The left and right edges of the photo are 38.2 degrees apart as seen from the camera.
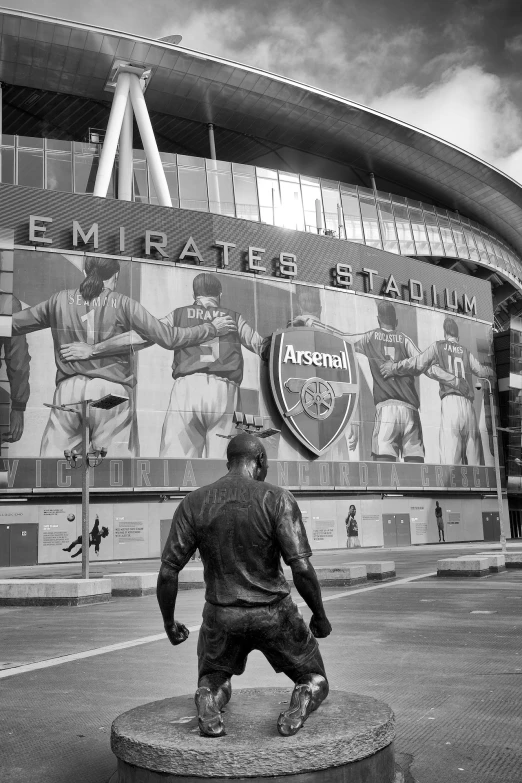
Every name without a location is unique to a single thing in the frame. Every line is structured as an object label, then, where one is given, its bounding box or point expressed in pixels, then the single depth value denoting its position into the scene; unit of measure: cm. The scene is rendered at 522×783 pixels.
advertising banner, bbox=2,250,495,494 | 4084
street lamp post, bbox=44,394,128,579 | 2258
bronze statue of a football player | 465
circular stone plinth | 395
